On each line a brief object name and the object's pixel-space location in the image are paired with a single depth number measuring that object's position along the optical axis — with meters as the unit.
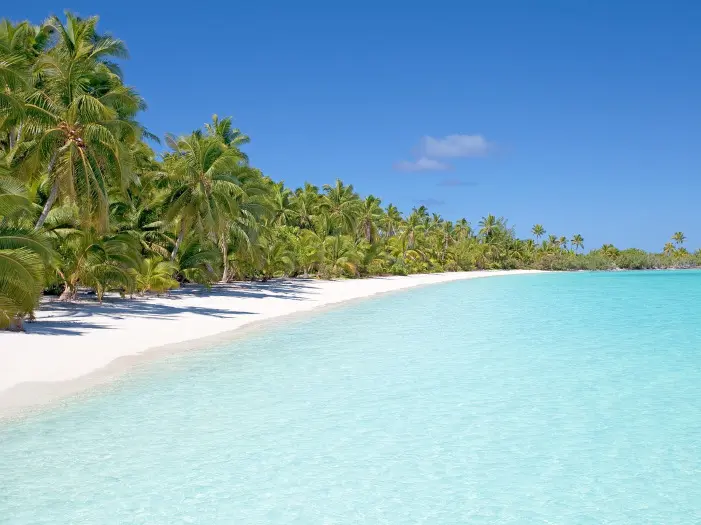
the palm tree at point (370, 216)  61.28
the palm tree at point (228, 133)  31.59
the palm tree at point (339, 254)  44.97
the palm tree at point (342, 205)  53.25
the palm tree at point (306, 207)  51.50
